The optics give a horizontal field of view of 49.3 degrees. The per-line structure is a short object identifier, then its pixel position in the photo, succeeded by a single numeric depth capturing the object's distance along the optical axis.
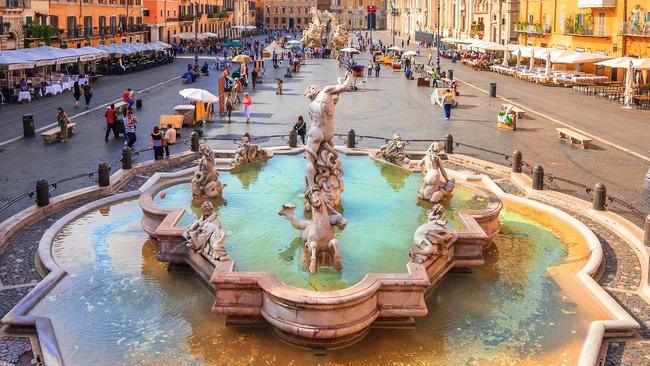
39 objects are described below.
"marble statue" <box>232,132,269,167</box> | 18.34
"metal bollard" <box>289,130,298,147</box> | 22.05
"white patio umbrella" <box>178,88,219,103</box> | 27.20
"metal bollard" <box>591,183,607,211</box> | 15.24
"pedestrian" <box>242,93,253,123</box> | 28.31
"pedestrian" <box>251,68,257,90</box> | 42.03
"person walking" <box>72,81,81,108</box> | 33.19
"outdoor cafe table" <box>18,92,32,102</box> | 34.72
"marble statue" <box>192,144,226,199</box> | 15.02
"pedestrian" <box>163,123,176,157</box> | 20.82
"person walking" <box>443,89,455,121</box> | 29.73
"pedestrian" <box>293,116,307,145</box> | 22.81
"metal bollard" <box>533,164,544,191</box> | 17.00
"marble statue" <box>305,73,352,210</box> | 14.06
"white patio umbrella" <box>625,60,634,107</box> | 34.60
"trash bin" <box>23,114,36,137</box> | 24.97
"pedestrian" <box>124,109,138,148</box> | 22.83
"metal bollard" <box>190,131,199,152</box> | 21.64
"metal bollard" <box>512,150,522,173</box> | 18.67
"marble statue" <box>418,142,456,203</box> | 15.03
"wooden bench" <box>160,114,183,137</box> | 26.35
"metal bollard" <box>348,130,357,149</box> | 22.11
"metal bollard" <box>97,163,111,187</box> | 16.97
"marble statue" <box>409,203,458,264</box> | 11.25
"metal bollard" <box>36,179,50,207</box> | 15.06
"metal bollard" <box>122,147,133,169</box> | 18.72
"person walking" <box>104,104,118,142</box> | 24.25
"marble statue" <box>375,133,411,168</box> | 18.66
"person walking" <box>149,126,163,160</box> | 20.17
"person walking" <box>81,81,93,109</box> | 32.69
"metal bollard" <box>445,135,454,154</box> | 21.36
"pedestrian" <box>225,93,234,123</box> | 28.92
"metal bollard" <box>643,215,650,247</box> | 12.98
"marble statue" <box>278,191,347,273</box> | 11.16
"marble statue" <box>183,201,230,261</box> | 11.20
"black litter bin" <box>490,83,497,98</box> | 37.58
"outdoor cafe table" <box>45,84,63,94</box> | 38.00
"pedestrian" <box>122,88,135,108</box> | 29.88
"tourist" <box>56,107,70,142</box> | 24.17
